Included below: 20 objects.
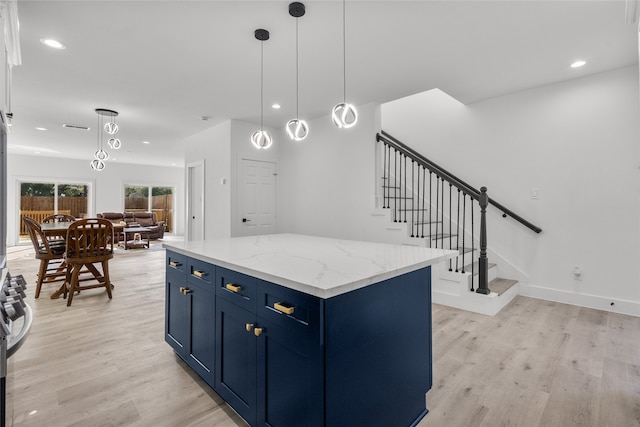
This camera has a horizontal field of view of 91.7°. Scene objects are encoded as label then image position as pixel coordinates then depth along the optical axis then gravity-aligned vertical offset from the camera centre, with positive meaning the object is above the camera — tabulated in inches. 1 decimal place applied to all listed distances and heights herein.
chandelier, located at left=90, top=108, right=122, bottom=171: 167.9 +44.4
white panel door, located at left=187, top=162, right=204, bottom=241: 245.0 +5.9
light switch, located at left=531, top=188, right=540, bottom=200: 151.8 +7.7
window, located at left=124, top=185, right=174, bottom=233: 424.1 +10.2
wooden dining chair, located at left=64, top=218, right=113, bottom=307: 143.9 -19.6
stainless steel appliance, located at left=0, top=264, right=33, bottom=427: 30.3 -13.0
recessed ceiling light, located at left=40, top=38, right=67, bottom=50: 107.1 +57.8
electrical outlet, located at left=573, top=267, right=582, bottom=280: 140.6 -28.7
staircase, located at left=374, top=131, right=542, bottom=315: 134.3 -8.8
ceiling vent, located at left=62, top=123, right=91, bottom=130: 219.4 +58.8
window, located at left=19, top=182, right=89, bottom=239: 357.4 +10.2
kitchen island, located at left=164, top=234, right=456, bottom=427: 48.8 -23.0
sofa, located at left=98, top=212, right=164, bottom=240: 366.9 -13.6
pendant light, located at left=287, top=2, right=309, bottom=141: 92.0 +27.7
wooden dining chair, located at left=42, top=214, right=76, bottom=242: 261.0 -9.0
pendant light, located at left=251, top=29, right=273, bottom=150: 103.2 +26.2
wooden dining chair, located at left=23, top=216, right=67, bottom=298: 150.0 -21.3
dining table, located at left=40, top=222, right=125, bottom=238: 154.9 -11.3
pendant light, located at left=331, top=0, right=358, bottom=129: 90.8 +27.8
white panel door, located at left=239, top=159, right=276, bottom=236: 214.2 +7.5
